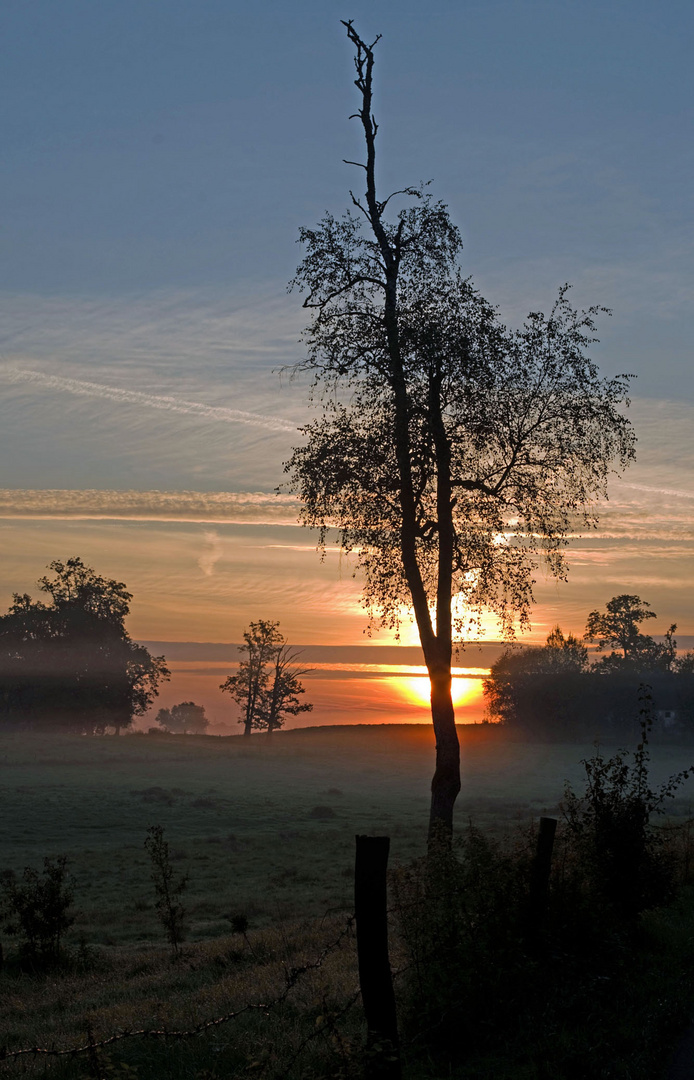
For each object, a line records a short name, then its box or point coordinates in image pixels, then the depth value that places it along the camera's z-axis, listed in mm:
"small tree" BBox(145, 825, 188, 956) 17156
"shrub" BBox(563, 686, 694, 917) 11641
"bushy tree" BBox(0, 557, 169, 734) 88000
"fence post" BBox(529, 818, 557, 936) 10070
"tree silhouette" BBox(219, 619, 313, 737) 98125
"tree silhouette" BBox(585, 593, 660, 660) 109938
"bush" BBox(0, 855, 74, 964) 16766
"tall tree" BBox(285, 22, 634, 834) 19469
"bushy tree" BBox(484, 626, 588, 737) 100375
